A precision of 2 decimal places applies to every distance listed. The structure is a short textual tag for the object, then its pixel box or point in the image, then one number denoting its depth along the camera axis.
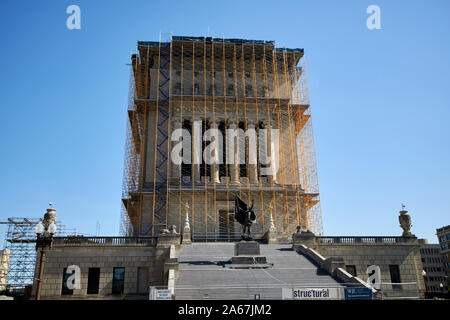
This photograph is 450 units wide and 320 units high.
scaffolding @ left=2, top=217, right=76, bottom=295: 46.78
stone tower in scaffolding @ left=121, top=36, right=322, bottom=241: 37.00
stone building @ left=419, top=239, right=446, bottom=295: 86.11
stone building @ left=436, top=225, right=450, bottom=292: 79.31
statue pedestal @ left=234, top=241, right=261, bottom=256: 24.23
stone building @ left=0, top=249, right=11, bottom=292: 66.88
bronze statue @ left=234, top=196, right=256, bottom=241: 25.39
